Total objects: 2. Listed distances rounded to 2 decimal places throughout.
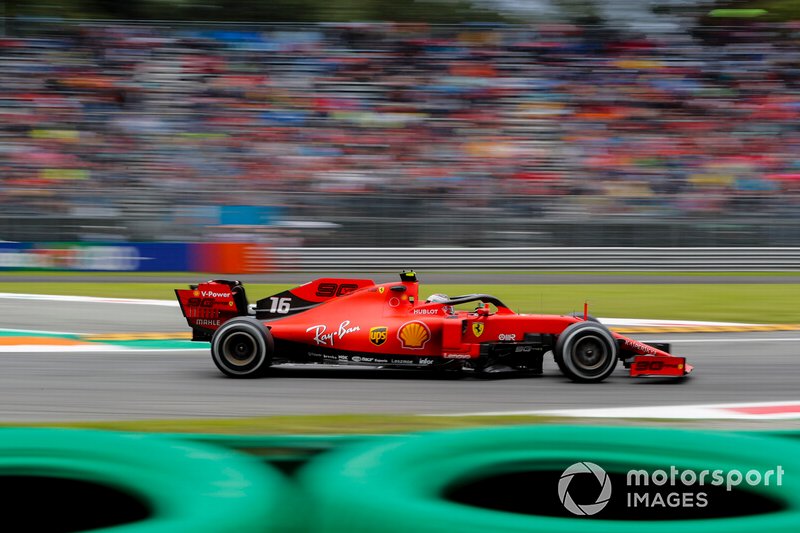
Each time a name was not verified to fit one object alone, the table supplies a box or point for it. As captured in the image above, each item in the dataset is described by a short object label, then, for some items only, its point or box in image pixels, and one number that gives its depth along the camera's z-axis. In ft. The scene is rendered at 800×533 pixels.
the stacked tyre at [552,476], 19.43
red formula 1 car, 50.55
